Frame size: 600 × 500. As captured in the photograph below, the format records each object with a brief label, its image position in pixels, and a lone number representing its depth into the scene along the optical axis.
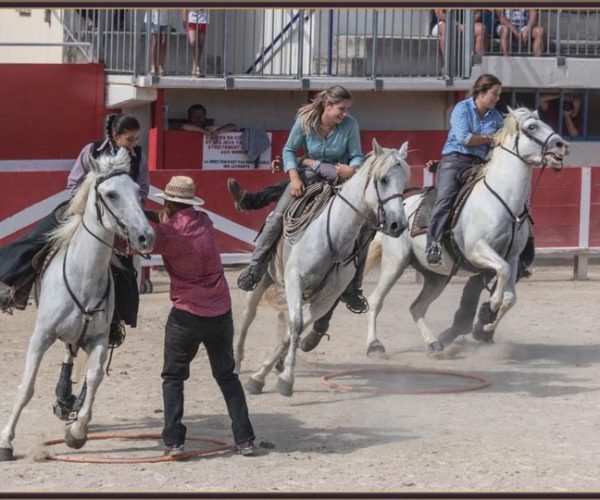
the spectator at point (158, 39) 18.67
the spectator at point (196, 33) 18.94
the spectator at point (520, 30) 20.17
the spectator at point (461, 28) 19.95
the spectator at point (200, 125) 19.25
